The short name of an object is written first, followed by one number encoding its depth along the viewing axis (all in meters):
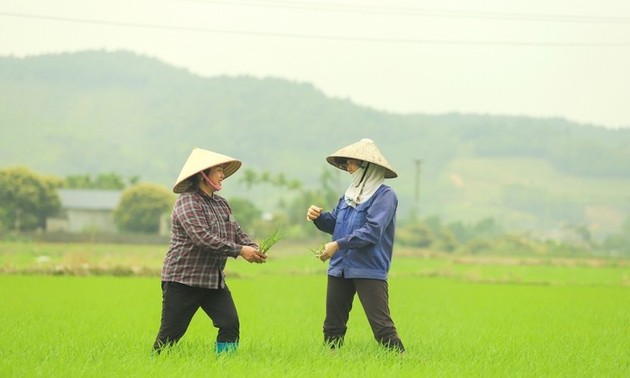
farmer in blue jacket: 15.34
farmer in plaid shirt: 14.51
